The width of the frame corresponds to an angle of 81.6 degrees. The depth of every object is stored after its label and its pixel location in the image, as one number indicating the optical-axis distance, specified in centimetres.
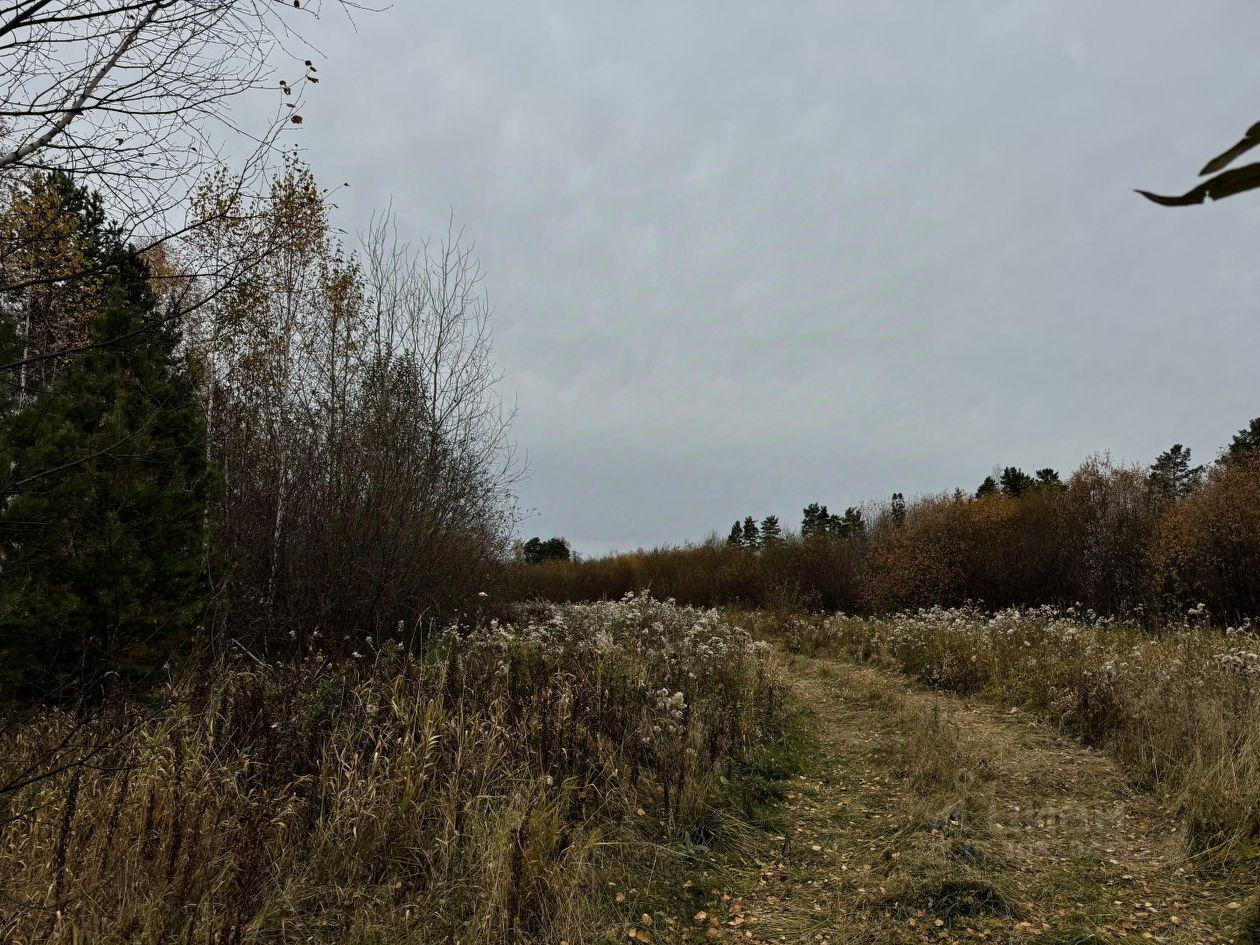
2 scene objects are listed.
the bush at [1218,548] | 1277
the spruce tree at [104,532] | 565
